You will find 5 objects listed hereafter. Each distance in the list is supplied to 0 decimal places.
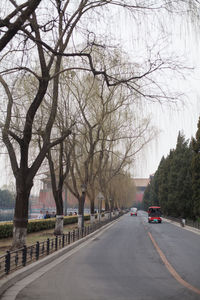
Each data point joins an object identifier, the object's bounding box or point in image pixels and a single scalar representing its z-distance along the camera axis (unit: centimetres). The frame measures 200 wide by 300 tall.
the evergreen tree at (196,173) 4454
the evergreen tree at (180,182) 5738
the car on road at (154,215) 5782
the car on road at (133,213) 10156
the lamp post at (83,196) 2980
